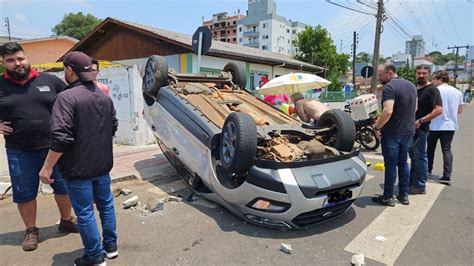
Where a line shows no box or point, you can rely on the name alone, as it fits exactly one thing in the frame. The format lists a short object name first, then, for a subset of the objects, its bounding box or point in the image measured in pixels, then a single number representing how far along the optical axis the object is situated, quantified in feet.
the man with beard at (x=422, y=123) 16.07
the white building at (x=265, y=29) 284.61
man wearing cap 8.38
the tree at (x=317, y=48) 110.32
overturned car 10.98
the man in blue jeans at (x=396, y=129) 13.83
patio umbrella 23.59
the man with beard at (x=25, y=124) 10.07
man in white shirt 17.81
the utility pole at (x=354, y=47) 106.91
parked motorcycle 27.04
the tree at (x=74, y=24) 200.85
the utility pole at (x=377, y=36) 54.13
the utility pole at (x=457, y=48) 188.65
